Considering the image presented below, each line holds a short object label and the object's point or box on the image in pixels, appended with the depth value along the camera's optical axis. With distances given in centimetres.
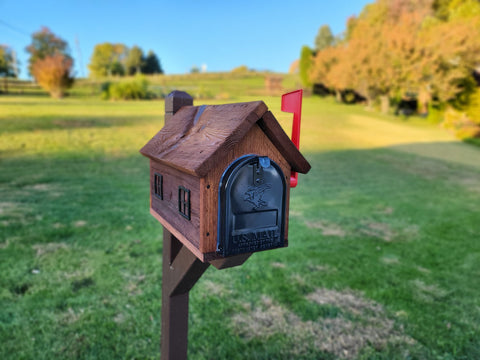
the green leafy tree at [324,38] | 4609
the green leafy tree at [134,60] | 5103
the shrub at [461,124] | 1792
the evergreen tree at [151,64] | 5269
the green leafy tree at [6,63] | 3292
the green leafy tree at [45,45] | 3544
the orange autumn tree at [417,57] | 1992
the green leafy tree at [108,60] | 4416
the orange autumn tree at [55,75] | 2331
